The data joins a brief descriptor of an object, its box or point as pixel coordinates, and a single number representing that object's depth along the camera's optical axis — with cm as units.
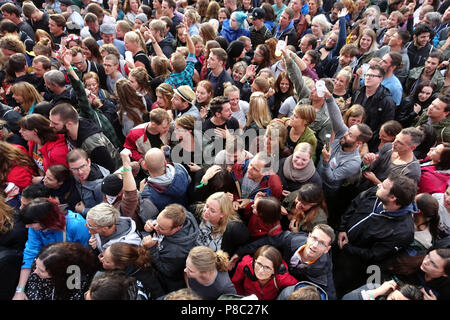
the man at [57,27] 590
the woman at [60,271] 240
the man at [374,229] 269
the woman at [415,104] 474
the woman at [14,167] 319
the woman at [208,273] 239
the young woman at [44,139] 323
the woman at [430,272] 239
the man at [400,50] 544
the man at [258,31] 651
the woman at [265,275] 244
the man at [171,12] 723
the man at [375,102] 437
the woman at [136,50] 528
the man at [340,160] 345
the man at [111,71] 473
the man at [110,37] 568
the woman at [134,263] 244
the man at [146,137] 379
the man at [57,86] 397
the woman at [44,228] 258
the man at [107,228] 259
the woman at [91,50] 524
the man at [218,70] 488
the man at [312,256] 258
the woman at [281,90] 480
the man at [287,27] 659
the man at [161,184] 310
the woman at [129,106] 414
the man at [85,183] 303
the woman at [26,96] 392
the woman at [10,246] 266
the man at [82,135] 330
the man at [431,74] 489
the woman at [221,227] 284
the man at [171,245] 264
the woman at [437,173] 330
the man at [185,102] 410
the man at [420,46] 560
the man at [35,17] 628
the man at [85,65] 476
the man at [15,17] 589
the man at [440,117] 397
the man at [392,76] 465
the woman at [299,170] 326
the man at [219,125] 381
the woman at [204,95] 430
